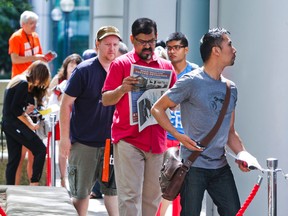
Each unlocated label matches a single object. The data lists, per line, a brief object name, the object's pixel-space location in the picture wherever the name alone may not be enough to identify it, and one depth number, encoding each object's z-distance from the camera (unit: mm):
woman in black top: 18937
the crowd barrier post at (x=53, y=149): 18412
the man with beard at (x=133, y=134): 13623
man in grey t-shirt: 11778
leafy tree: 59753
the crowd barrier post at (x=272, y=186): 10946
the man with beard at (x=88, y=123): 14874
